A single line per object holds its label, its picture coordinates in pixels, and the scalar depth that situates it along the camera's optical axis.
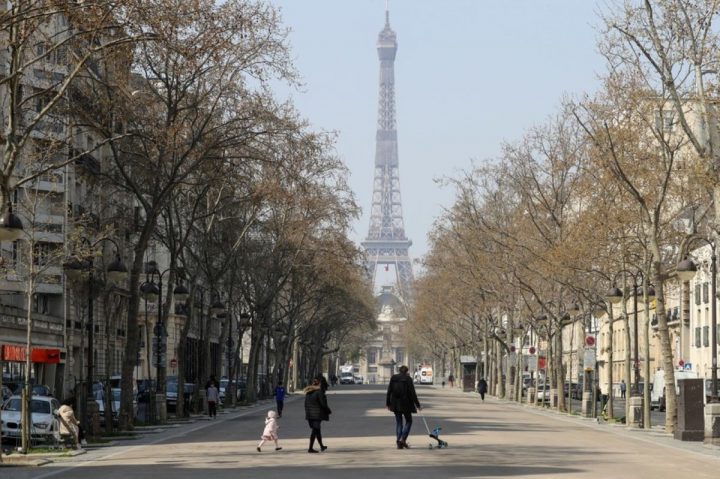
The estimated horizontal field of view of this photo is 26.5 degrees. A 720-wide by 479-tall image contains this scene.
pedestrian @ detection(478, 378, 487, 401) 97.15
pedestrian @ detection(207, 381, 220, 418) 63.53
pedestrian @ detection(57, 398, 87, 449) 36.67
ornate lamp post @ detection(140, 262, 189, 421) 56.31
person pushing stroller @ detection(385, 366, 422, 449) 35.44
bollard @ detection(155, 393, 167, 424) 55.81
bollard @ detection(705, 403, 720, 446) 39.47
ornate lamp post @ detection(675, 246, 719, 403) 42.25
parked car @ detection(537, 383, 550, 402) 82.05
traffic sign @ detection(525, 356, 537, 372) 85.44
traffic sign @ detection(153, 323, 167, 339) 58.41
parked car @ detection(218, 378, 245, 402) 93.57
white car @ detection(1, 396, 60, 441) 41.31
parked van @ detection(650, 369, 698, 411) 85.81
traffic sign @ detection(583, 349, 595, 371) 62.40
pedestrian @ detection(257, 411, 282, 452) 34.91
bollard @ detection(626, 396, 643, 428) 53.41
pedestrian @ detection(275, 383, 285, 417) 60.16
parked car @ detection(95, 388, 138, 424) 54.06
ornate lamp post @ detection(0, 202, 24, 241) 27.16
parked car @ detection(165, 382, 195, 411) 70.06
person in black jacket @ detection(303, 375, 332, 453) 34.38
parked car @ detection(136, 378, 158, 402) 57.84
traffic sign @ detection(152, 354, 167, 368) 59.00
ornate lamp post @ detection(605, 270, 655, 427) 52.22
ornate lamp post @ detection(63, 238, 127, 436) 43.60
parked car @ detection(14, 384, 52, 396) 61.88
